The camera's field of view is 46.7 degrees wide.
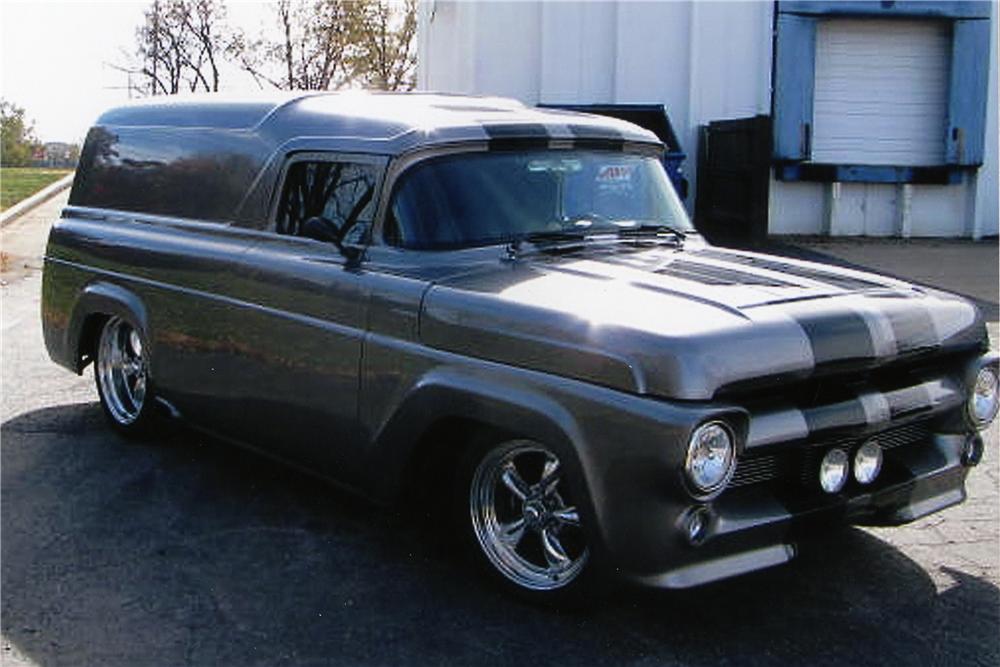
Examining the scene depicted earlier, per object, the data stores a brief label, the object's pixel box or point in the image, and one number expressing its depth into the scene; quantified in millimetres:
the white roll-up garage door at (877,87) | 14641
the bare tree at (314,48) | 26781
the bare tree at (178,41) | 26953
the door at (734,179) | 12906
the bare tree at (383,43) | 27016
